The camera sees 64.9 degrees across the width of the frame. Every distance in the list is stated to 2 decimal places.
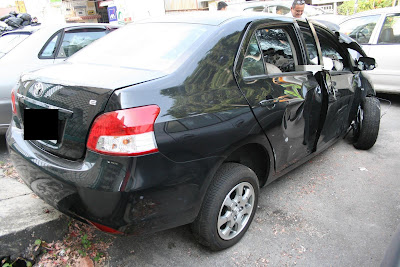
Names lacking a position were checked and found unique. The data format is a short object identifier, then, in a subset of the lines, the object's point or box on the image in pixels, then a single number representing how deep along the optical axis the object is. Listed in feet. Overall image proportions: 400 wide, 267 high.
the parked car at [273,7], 32.08
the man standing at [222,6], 21.89
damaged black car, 5.45
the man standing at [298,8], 16.83
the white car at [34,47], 11.68
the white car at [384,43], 17.92
